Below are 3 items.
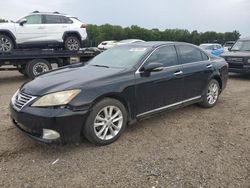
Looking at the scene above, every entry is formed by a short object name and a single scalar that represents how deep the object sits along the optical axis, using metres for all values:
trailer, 7.11
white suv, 7.15
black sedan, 2.81
